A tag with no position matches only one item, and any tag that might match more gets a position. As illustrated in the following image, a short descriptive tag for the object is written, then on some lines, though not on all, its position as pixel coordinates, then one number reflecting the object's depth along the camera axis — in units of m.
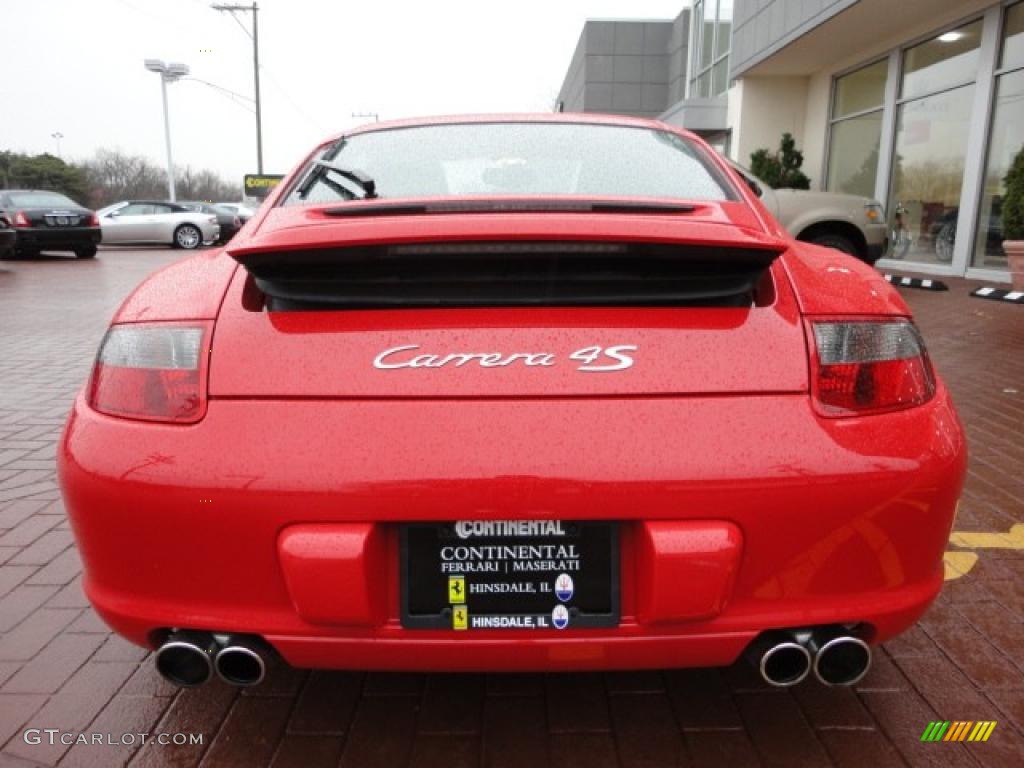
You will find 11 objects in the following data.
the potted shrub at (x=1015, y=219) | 8.94
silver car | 22.25
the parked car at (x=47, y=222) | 16.94
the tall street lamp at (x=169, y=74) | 38.06
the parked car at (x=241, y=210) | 26.86
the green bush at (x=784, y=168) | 15.34
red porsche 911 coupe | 1.42
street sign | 33.06
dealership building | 11.02
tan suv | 9.07
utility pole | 39.75
